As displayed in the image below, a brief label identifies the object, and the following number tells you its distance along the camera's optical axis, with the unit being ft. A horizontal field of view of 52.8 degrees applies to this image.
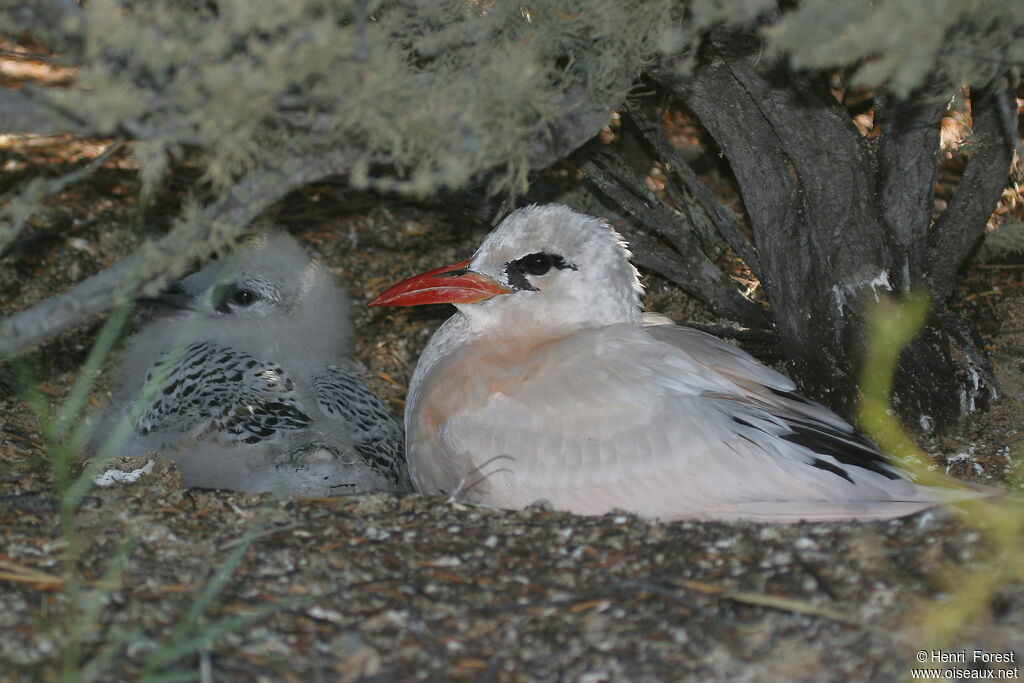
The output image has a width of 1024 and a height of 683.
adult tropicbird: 10.43
